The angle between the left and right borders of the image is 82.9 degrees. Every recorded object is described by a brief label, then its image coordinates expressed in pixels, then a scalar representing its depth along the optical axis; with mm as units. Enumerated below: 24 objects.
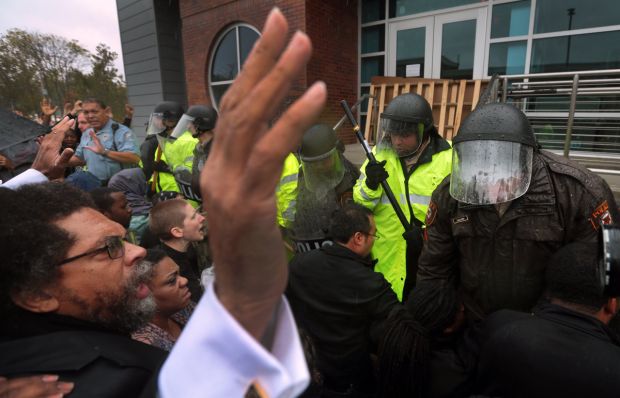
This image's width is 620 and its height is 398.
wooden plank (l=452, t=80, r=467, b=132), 5293
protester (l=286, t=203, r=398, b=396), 1965
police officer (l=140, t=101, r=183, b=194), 4164
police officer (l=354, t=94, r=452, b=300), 2592
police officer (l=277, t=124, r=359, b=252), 2816
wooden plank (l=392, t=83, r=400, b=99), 5902
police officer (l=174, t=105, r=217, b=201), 3511
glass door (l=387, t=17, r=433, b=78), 6941
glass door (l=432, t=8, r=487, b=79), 6336
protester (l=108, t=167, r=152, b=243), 3514
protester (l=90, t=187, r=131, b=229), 2758
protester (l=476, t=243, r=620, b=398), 1173
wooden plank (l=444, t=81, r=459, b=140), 5410
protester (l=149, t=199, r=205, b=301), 2445
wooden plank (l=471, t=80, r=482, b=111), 5125
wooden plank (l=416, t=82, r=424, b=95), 5688
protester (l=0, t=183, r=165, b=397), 875
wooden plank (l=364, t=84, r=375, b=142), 6105
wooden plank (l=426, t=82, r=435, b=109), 5605
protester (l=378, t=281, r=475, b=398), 1666
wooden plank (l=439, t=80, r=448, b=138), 5438
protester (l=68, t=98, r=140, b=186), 4121
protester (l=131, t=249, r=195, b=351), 1715
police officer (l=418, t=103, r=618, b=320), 1564
